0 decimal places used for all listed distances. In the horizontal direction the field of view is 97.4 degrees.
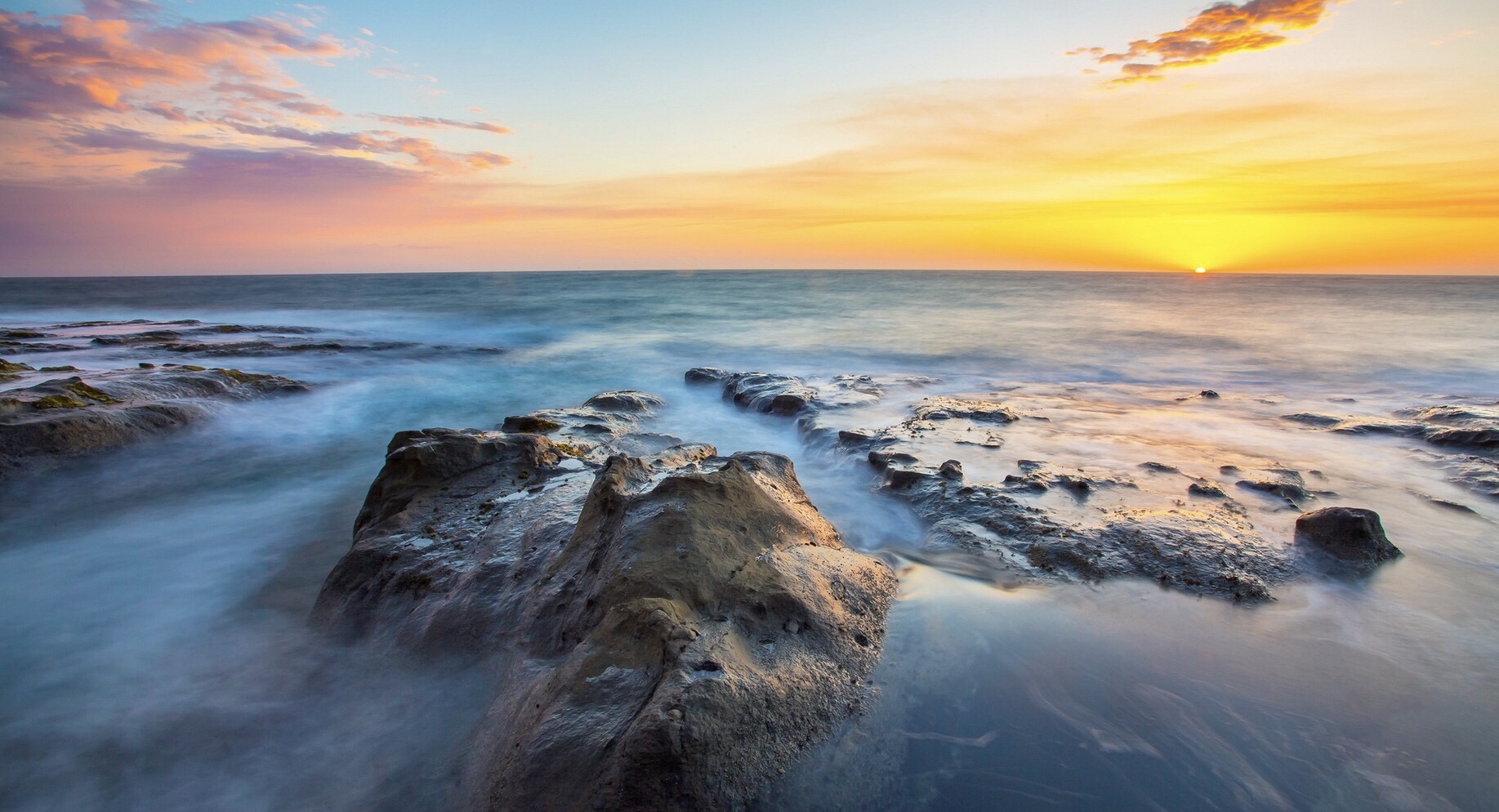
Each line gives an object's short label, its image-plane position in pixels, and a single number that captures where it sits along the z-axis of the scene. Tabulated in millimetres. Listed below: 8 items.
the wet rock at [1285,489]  5438
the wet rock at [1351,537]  4309
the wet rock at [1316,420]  8516
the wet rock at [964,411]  8375
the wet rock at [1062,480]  5465
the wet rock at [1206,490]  5420
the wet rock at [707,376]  12469
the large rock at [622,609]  2133
